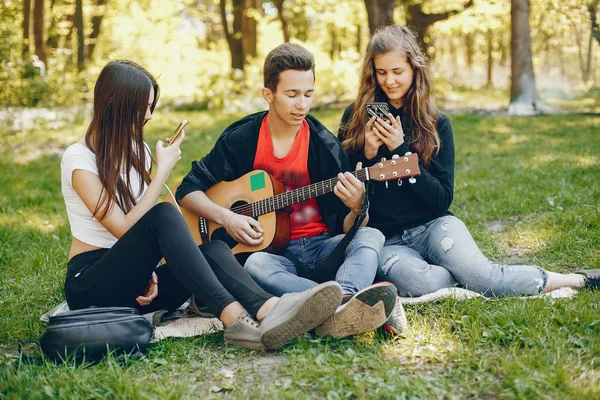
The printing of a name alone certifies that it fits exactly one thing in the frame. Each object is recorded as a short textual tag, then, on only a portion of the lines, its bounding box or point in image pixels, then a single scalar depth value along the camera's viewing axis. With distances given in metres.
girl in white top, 2.89
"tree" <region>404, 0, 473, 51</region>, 15.21
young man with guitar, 3.38
